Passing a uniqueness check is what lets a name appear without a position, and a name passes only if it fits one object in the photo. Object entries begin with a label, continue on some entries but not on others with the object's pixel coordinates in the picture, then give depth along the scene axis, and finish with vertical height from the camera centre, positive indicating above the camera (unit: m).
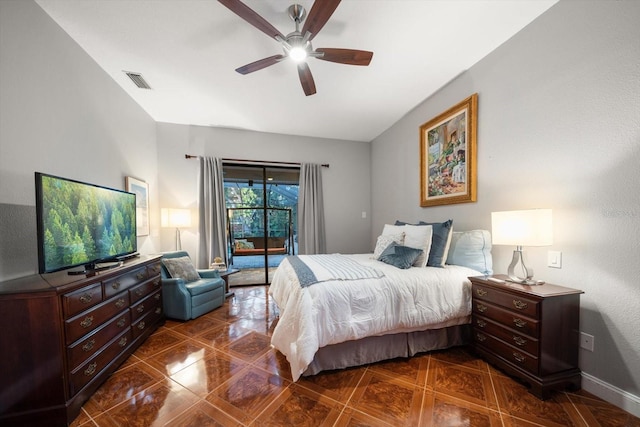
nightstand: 1.47 -0.89
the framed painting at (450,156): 2.38 +0.61
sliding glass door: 4.16 -0.14
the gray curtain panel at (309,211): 4.26 -0.03
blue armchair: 2.69 -1.00
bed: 1.65 -0.80
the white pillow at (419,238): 2.24 -0.32
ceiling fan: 1.43 +1.27
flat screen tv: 1.40 -0.08
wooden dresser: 1.25 -0.79
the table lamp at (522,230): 1.56 -0.18
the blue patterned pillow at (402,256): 2.20 -0.48
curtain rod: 3.78 +0.89
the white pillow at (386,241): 2.57 -0.39
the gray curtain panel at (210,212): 3.80 -0.01
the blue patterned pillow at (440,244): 2.24 -0.37
